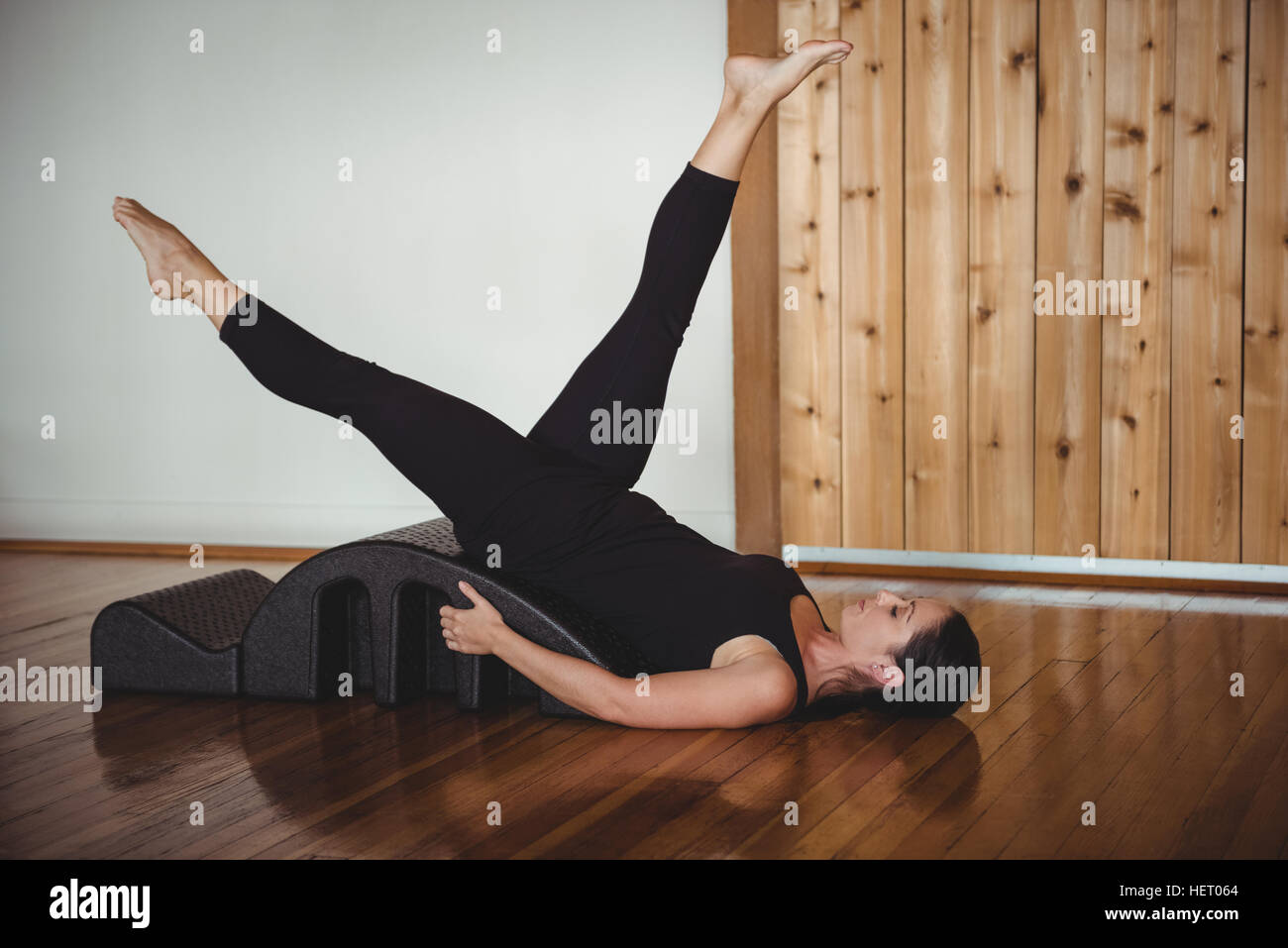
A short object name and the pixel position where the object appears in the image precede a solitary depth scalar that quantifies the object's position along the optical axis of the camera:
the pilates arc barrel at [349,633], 2.51
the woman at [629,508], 2.35
